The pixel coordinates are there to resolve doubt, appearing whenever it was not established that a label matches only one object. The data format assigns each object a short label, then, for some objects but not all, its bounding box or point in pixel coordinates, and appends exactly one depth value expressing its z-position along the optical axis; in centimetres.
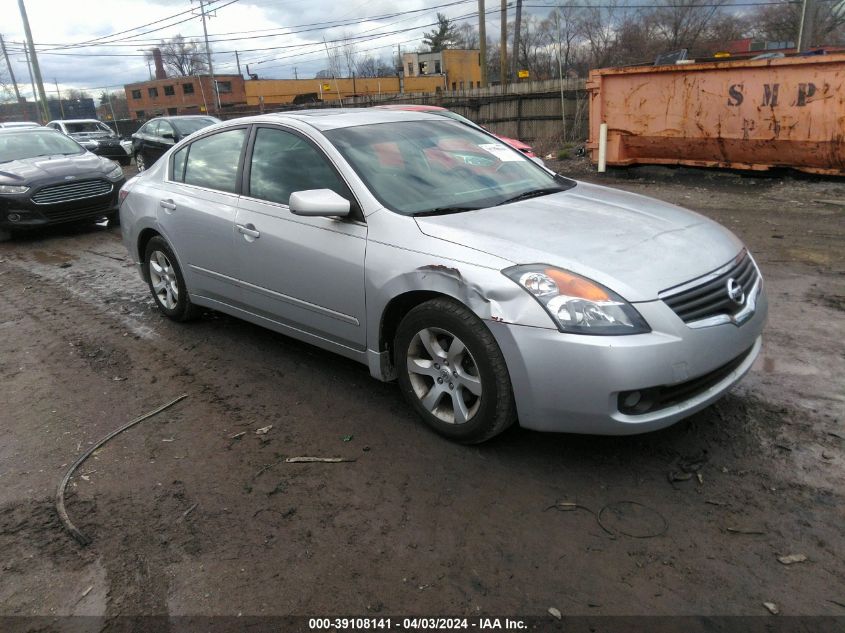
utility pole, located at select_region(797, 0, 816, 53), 1220
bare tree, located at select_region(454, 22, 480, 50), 6929
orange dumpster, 924
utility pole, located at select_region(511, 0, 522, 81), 2878
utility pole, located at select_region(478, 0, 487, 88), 2672
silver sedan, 281
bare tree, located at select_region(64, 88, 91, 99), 7931
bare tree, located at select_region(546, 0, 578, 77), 4262
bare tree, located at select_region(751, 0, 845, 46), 3388
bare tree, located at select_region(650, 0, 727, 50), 4103
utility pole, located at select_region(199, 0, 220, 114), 4648
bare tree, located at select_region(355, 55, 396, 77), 7112
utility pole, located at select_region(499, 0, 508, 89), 2664
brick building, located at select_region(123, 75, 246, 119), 7466
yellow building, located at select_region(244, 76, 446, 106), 5650
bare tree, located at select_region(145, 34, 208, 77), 6710
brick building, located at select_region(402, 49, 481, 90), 6025
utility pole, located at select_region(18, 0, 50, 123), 3044
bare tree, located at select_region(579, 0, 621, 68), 4425
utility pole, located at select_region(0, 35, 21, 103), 4731
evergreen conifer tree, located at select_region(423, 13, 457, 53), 8170
